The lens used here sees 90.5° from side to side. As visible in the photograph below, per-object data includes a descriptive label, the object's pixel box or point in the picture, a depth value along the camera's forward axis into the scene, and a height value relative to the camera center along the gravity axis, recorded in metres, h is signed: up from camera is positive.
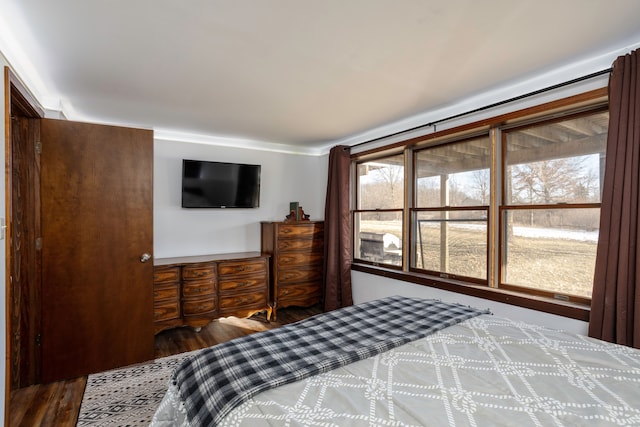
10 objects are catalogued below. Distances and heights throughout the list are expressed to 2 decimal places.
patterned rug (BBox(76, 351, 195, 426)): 2.03 -1.41
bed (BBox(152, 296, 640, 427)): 0.97 -0.64
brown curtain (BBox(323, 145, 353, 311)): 4.00 -0.45
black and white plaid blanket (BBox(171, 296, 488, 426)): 1.09 -0.64
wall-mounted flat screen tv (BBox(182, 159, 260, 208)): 3.77 +0.22
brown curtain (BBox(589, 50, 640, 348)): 1.82 -0.07
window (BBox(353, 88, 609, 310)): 2.23 +0.03
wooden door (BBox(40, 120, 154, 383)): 2.47 -0.39
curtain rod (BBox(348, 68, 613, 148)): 2.03 +0.84
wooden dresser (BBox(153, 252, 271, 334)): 3.25 -0.95
